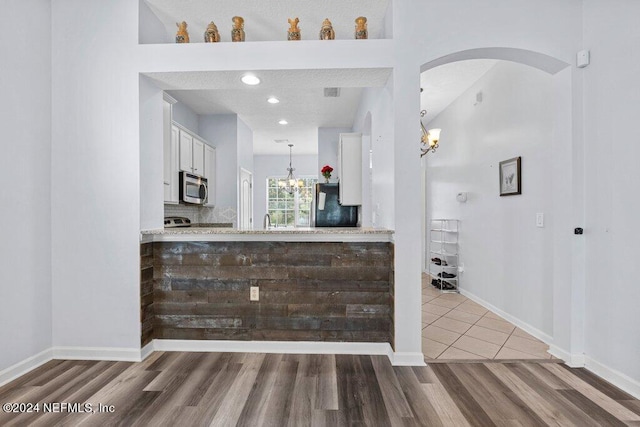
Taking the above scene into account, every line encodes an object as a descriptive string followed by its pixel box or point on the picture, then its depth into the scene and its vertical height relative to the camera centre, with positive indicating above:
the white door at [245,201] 5.43 +0.21
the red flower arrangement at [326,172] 4.33 +0.55
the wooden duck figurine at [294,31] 2.49 +1.40
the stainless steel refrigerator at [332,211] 4.57 +0.02
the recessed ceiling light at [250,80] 2.56 +1.08
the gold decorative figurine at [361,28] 2.50 +1.43
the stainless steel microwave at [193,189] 4.04 +0.31
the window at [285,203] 8.61 +0.25
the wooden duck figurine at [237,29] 2.53 +1.44
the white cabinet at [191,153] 4.15 +0.80
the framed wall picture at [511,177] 3.23 +0.38
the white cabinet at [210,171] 4.85 +0.63
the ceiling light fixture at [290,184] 7.60 +0.72
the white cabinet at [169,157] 3.44 +0.63
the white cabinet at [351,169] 4.06 +0.55
